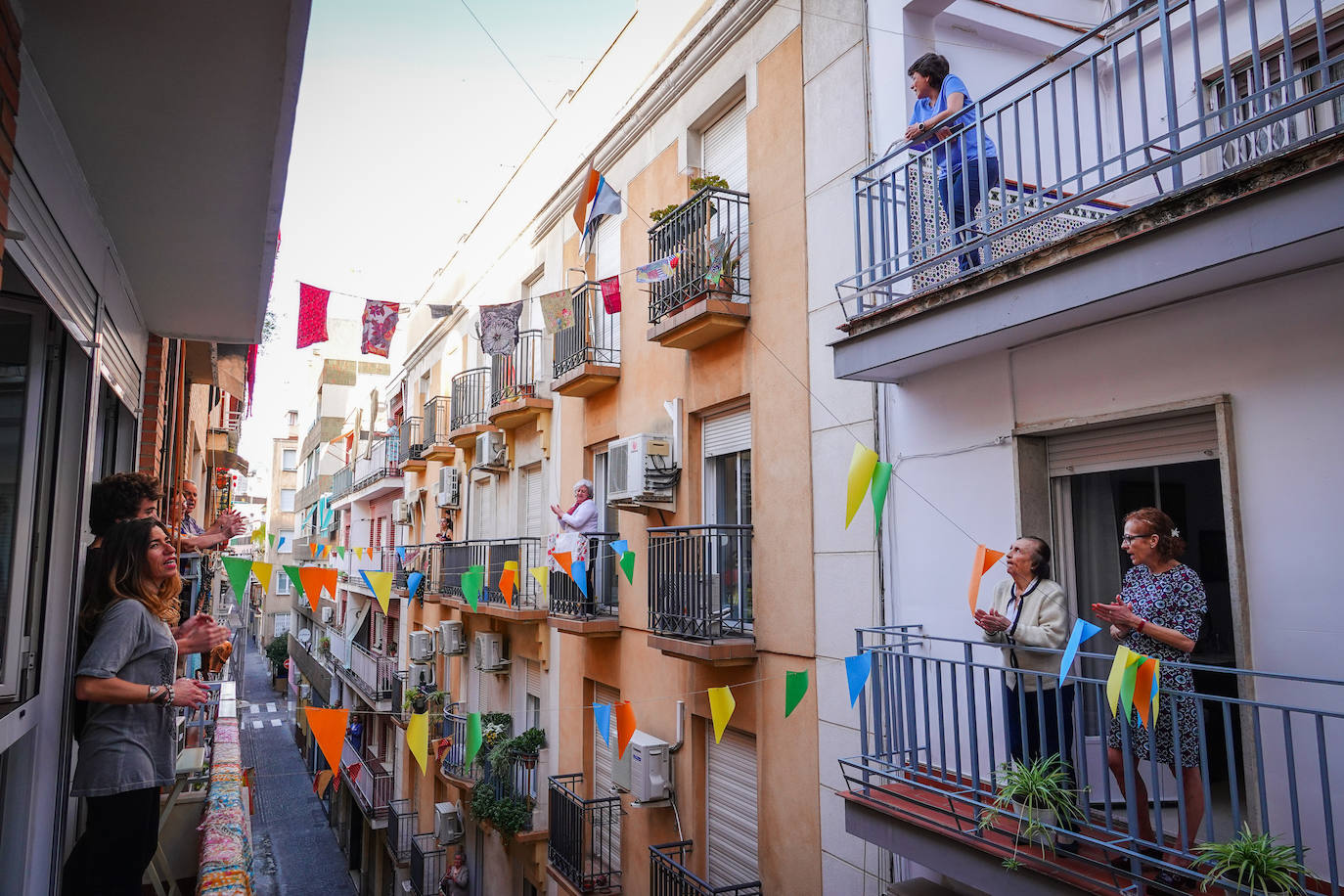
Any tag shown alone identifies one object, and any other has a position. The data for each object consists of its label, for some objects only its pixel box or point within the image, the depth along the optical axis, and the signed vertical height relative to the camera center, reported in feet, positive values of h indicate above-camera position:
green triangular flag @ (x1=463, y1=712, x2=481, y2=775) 30.07 -6.23
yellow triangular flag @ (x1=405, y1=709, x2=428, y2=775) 24.57 -5.12
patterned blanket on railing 11.91 -4.42
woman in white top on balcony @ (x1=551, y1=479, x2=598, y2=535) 34.47 +1.55
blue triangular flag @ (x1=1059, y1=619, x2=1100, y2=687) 12.84 -1.28
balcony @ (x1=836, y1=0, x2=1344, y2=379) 12.30 +6.41
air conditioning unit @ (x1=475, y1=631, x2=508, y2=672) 47.80 -5.39
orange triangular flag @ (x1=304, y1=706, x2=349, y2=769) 19.60 -3.90
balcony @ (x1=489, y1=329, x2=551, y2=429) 44.29 +8.92
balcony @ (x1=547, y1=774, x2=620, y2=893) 33.32 -11.28
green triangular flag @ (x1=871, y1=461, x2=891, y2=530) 18.51 +1.47
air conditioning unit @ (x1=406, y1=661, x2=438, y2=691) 63.62 -8.75
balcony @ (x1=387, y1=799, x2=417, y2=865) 63.31 -20.39
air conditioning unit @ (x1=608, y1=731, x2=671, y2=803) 28.78 -7.10
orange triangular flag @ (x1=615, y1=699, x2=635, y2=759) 25.64 -4.94
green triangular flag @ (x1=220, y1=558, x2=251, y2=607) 19.27 -0.30
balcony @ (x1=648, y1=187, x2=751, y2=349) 27.04 +8.92
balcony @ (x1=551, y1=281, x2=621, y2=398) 35.99 +8.67
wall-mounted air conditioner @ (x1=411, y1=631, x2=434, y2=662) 61.46 -6.51
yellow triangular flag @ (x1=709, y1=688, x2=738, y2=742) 21.63 -3.77
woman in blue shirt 18.15 +8.94
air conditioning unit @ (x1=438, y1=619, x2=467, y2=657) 54.90 -5.23
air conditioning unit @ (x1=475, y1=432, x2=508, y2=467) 49.62 +5.92
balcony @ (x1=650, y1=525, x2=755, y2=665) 25.81 -1.28
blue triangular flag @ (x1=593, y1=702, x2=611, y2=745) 24.61 -4.59
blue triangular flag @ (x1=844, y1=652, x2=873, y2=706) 18.04 -2.46
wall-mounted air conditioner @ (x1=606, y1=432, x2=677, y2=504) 30.32 +2.86
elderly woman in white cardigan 15.56 -1.47
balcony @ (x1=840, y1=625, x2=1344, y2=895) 13.02 -4.08
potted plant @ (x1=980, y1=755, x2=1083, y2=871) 14.66 -4.21
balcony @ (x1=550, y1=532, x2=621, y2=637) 35.68 -1.68
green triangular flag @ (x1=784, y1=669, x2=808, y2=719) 21.30 -3.32
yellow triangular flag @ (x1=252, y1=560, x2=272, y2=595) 19.76 -0.38
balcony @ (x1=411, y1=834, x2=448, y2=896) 54.75 -19.68
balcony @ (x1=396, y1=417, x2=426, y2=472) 68.74 +8.81
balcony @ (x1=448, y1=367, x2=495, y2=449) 53.42 +9.31
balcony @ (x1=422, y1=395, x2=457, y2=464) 61.87 +8.84
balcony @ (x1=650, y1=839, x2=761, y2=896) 25.62 -10.02
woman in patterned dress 13.69 -1.13
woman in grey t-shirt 10.80 -1.94
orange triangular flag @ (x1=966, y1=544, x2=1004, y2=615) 17.44 -0.27
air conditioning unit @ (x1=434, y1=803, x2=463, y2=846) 52.26 -16.09
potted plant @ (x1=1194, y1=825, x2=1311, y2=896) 11.45 -4.22
